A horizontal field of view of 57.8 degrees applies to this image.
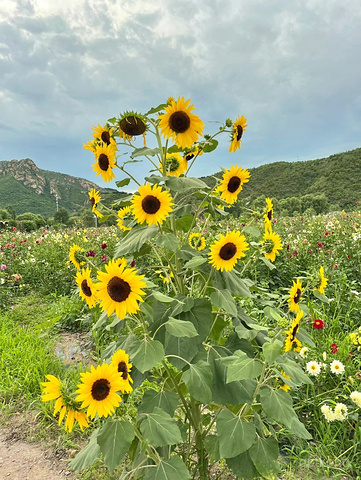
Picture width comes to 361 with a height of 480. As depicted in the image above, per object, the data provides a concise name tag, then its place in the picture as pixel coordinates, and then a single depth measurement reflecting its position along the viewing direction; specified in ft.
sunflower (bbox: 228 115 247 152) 5.13
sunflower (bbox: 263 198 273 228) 5.72
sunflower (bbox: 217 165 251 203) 5.15
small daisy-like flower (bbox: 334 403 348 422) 6.07
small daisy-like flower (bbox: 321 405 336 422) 6.12
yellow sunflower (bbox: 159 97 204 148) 4.55
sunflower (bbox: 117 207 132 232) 5.31
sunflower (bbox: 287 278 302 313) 4.65
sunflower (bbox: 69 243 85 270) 5.71
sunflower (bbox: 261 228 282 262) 5.58
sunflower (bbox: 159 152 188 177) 5.00
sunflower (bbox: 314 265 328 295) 5.31
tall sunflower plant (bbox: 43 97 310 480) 3.67
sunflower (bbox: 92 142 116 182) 4.83
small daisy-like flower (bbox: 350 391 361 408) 6.06
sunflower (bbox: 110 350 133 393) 3.82
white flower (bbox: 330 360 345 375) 7.03
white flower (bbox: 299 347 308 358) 7.19
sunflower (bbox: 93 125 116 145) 4.87
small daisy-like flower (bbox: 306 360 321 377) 7.02
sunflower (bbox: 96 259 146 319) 3.92
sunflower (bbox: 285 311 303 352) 4.28
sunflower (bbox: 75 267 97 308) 4.31
